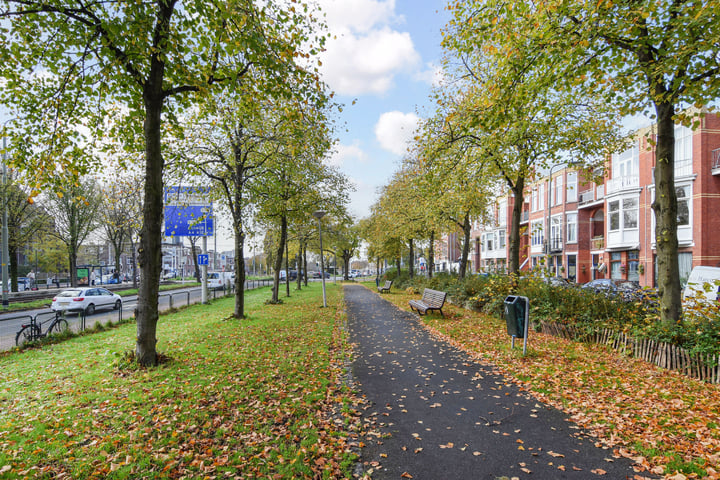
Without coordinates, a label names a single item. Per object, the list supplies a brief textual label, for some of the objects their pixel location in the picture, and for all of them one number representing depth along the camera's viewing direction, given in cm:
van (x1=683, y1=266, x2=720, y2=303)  949
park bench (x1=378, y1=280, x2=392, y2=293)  2708
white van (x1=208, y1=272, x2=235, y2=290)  3610
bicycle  973
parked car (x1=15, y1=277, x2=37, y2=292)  3894
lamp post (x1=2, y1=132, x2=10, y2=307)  1959
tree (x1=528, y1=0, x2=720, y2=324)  585
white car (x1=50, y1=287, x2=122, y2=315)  1799
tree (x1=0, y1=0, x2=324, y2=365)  601
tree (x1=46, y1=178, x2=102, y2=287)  2959
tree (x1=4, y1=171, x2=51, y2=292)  2644
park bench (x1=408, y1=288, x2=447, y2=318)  1352
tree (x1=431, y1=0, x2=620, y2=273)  702
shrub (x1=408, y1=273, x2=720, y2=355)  626
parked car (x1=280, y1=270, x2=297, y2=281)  6682
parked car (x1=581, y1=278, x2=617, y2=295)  926
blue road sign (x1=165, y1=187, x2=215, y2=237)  1181
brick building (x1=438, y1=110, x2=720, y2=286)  2209
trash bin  771
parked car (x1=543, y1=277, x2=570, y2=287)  1088
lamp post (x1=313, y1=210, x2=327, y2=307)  1694
